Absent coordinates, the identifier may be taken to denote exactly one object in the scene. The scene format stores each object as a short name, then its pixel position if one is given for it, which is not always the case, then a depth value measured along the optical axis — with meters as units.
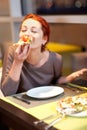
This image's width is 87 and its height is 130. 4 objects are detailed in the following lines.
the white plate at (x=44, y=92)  1.29
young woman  1.41
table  1.04
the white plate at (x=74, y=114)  1.04
